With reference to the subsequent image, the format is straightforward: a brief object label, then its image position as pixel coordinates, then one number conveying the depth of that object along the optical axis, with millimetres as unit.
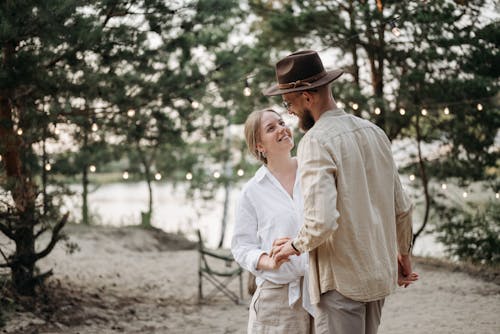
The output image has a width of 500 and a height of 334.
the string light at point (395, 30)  4480
